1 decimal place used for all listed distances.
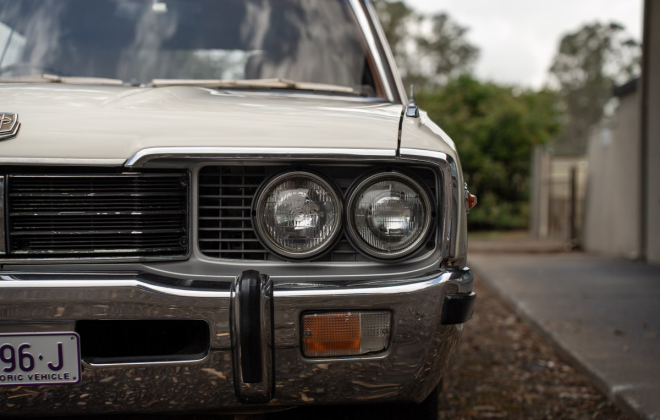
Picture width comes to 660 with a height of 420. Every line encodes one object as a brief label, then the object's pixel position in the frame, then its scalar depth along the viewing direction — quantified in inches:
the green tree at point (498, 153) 655.1
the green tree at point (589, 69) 1947.6
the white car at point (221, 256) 58.6
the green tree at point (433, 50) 1590.8
